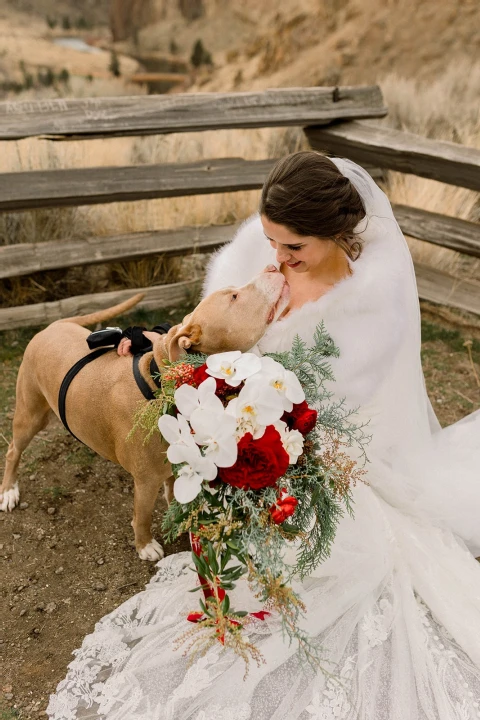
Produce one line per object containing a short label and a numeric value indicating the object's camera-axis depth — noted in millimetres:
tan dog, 2389
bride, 2318
